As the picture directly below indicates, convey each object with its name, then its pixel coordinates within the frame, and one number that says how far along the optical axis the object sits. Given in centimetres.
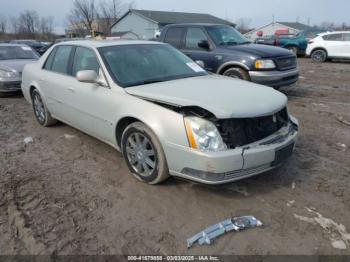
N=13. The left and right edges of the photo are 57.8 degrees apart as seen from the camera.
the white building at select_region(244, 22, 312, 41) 5747
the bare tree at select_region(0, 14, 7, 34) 6554
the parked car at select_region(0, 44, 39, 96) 844
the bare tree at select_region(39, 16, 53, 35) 6694
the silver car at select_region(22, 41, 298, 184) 297
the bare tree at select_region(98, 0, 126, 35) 4596
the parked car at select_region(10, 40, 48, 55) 2269
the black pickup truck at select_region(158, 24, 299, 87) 693
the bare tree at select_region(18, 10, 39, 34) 6712
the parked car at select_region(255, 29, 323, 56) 1952
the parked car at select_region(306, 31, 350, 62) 1517
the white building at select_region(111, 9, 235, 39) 4835
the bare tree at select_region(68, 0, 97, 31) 4419
